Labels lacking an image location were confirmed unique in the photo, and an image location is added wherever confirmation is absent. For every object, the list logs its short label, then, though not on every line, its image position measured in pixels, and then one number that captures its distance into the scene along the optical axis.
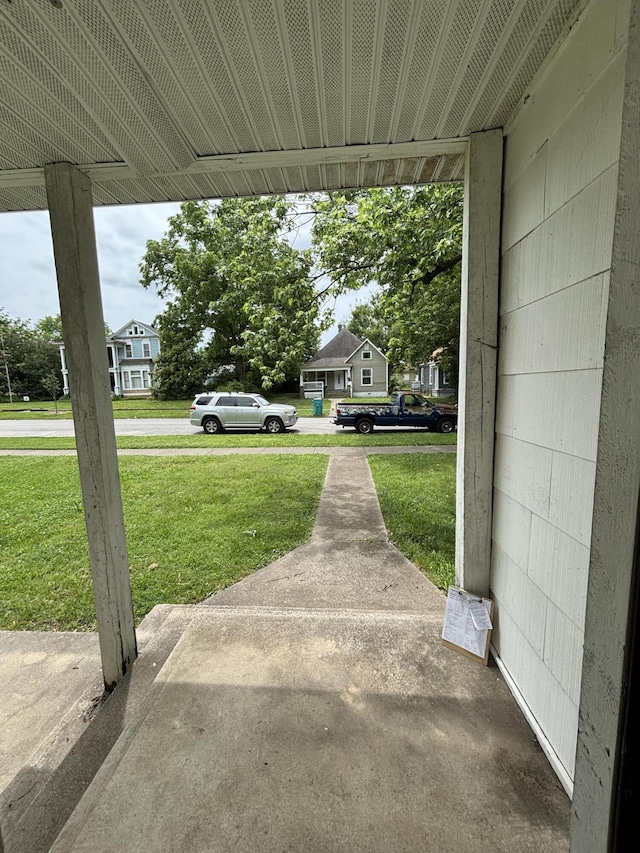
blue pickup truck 11.55
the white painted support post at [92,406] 1.84
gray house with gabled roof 27.73
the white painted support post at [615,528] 0.64
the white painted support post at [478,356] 1.83
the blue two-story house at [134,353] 31.02
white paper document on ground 1.98
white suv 12.66
